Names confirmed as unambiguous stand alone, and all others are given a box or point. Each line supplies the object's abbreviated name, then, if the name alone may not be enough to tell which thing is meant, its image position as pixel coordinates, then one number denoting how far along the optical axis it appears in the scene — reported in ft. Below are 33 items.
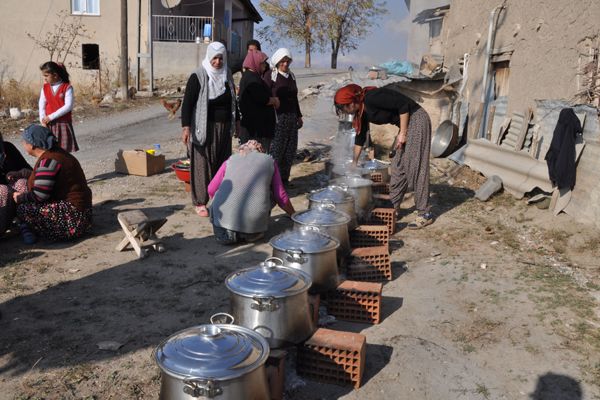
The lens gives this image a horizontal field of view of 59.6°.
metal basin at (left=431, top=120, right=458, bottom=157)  32.76
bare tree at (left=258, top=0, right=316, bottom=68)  116.57
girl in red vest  20.26
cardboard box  24.16
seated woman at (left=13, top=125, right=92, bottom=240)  14.97
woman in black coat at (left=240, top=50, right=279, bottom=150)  20.08
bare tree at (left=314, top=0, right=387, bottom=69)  115.85
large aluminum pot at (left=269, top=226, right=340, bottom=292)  10.96
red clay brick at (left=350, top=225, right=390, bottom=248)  15.60
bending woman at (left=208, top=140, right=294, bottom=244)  15.76
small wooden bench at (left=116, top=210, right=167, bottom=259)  14.90
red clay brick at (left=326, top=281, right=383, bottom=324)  11.50
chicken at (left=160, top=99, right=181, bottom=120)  36.02
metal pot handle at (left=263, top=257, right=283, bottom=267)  9.77
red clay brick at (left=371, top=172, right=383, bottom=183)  20.84
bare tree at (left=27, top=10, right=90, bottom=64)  64.75
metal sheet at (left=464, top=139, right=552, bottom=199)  21.51
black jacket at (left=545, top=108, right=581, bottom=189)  18.63
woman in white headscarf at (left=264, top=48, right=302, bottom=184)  20.98
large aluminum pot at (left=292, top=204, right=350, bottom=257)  12.87
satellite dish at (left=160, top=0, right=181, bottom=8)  69.16
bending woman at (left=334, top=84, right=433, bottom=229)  17.12
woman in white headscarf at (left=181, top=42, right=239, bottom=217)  17.85
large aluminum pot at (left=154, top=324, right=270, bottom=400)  6.49
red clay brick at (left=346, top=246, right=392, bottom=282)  13.73
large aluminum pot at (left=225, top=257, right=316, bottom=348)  8.71
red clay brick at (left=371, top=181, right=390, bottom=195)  20.33
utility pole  49.72
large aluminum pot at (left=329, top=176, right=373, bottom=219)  16.58
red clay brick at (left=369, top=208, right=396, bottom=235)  17.71
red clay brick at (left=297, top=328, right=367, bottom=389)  9.11
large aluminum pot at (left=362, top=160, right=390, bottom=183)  20.99
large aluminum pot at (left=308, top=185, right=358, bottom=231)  14.97
